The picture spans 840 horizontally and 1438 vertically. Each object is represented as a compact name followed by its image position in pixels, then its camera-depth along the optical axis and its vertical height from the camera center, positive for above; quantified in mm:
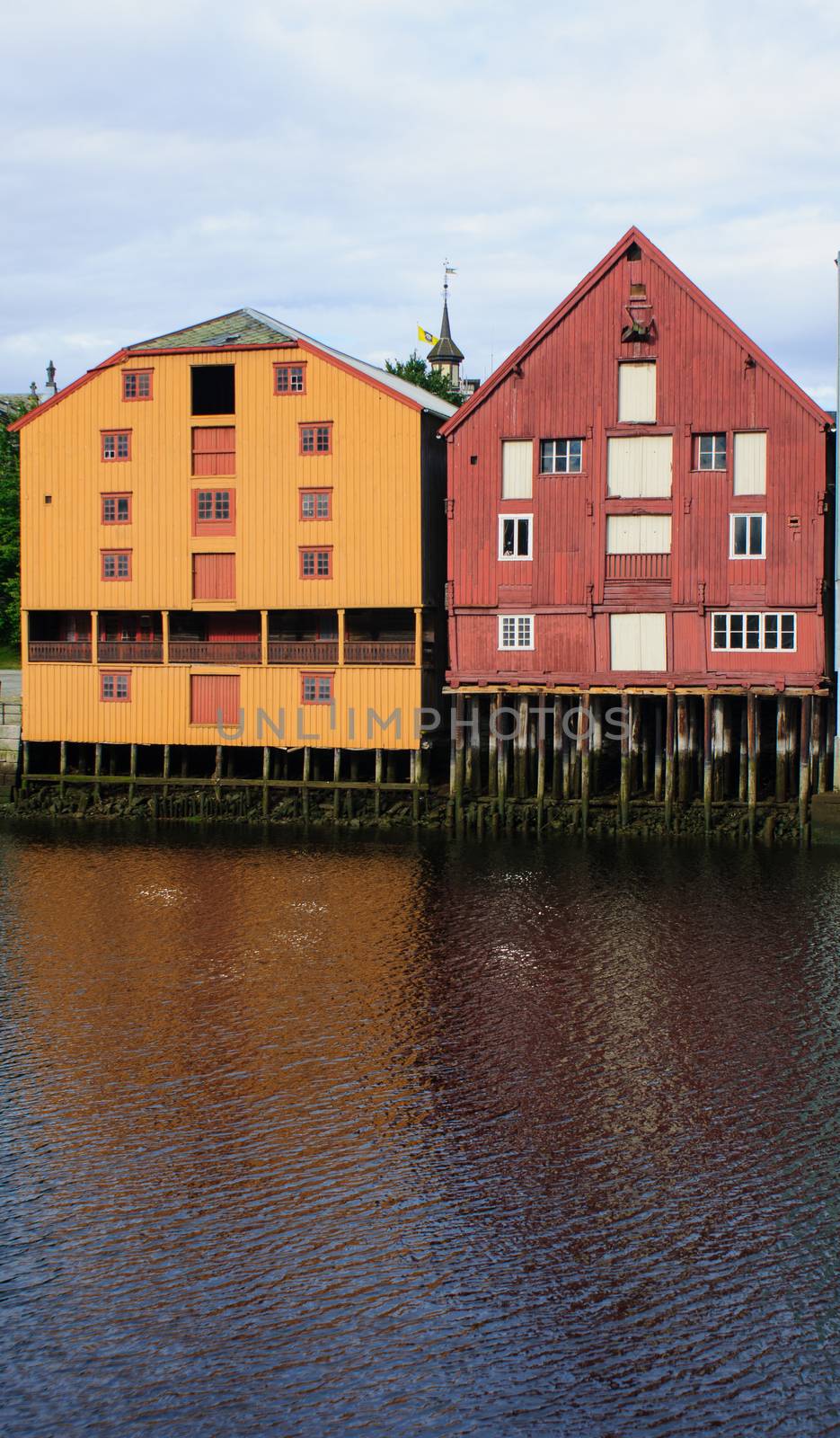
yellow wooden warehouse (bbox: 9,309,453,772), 41906 +4101
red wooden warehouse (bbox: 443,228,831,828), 37969 +4468
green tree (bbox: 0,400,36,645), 64688 +5750
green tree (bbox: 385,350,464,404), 78625 +16776
